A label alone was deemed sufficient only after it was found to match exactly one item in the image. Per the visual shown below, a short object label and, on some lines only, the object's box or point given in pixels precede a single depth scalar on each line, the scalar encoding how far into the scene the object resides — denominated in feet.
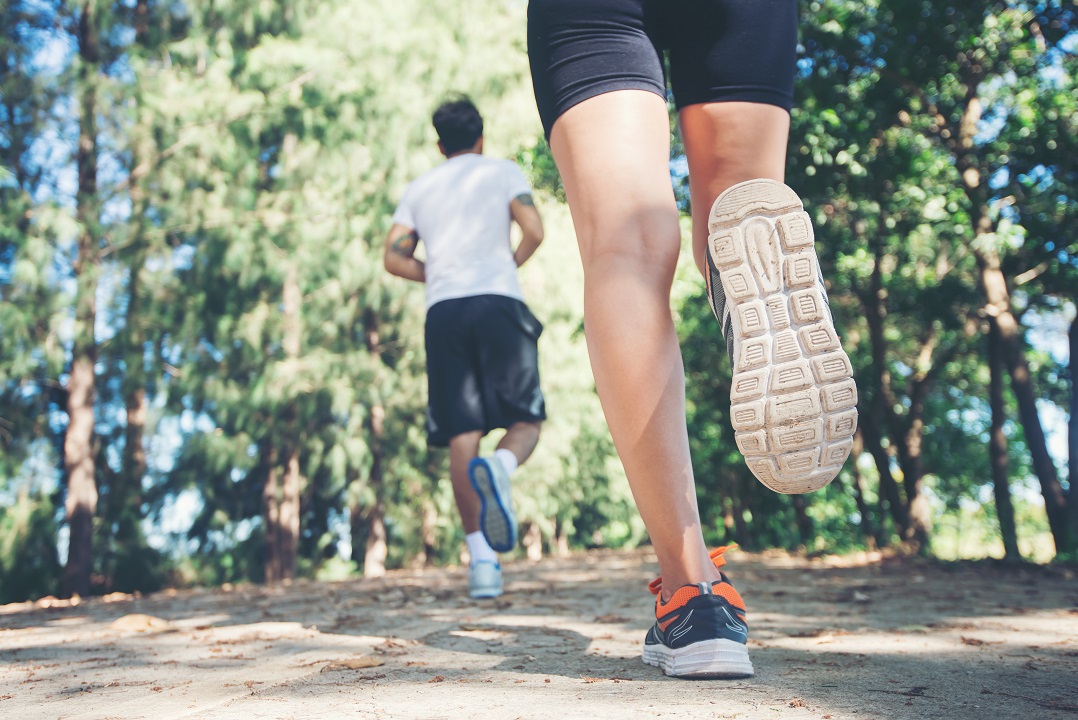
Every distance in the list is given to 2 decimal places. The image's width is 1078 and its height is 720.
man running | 11.12
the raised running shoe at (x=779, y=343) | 4.48
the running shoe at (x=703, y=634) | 4.85
